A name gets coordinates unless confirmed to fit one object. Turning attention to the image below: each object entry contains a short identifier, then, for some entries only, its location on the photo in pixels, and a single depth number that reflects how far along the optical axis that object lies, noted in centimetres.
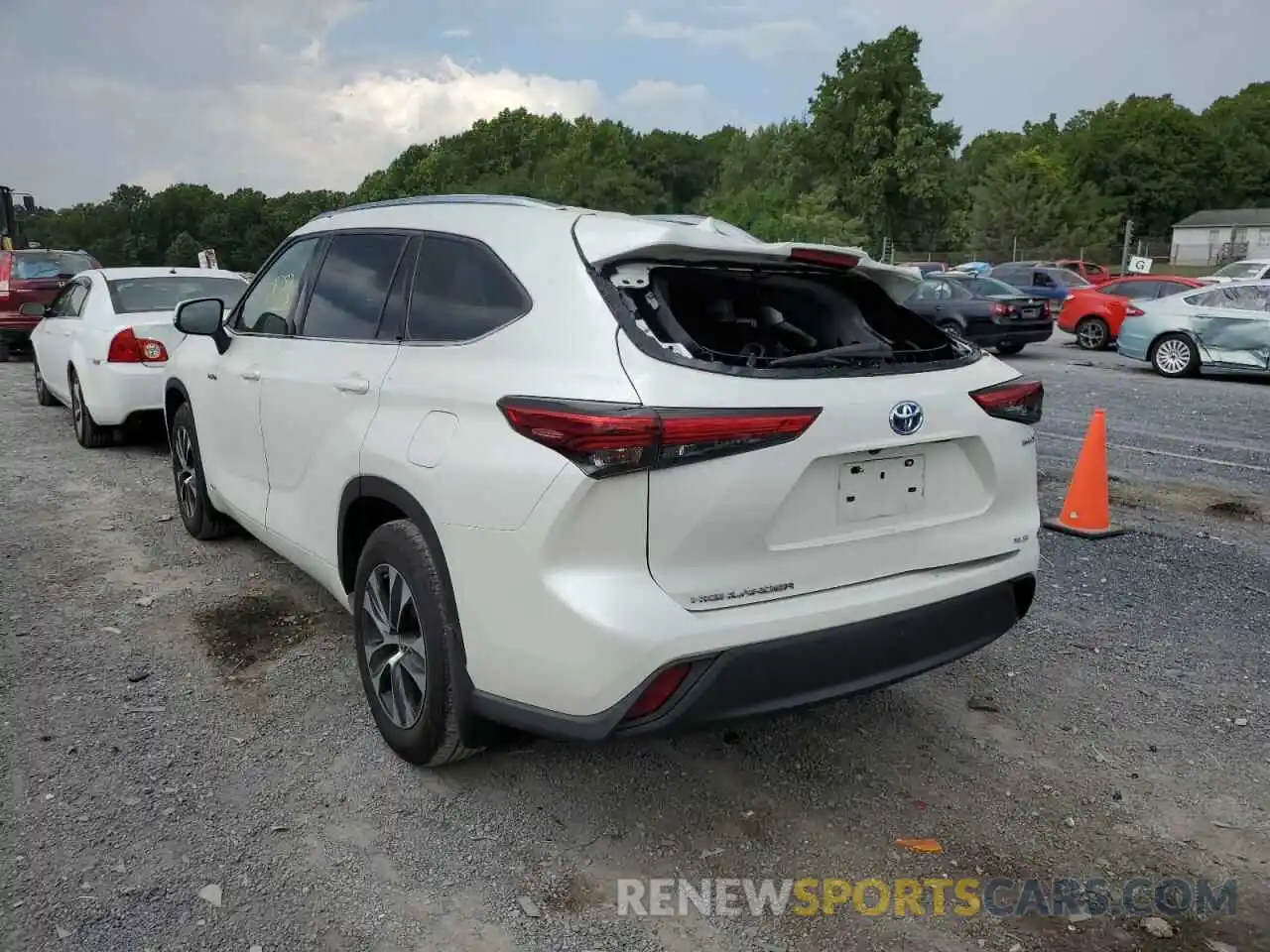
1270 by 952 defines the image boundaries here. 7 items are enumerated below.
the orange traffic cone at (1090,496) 593
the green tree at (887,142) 5669
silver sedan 1370
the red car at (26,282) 1437
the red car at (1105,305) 1853
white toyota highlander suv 247
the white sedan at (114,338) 771
